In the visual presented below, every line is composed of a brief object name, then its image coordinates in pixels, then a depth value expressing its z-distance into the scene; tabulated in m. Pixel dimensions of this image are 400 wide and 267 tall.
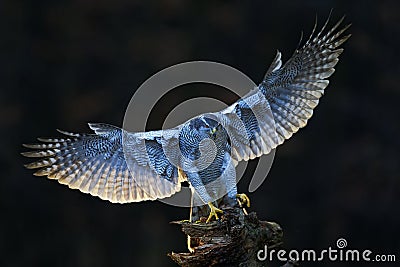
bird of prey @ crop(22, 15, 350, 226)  17.54
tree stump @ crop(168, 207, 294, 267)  17.48
